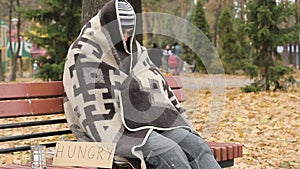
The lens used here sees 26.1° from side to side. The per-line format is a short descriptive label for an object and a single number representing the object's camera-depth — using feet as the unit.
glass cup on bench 12.38
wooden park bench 14.01
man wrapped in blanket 12.54
